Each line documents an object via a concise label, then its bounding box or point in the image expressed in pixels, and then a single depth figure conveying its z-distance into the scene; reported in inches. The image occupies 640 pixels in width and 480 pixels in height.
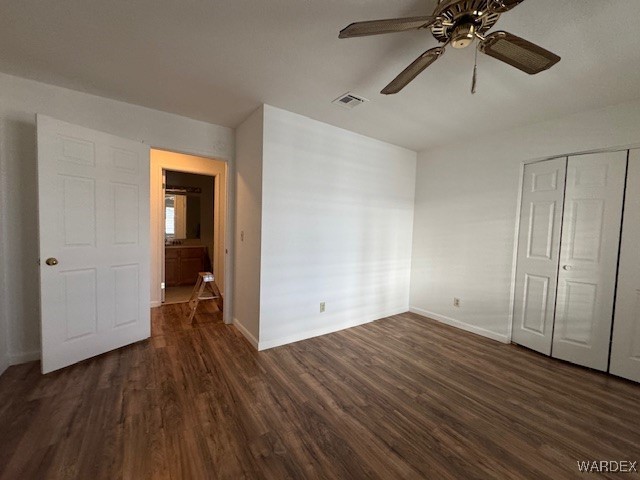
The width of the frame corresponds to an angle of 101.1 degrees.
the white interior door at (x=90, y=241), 84.5
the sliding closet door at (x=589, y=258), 94.9
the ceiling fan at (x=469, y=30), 44.8
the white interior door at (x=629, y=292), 90.4
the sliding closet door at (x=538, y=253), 107.3
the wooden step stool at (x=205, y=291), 137.5
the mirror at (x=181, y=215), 224.3
